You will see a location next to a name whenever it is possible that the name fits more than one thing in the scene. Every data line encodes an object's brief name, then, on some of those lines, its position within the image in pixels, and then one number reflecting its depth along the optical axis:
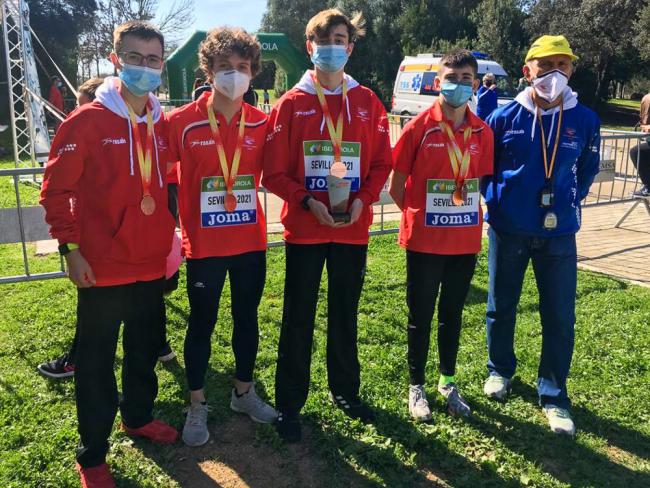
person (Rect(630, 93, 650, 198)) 8.05
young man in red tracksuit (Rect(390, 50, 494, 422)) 3.22
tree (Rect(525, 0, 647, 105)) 30.03
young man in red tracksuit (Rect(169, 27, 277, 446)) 2.89
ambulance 20.61
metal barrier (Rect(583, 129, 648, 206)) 7.47
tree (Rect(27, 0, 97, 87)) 26.53
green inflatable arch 18.55
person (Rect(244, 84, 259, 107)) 7.21
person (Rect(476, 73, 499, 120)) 7.42
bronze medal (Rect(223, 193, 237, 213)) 2.97
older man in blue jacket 3.33
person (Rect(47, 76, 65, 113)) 15.12
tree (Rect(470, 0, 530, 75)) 31.36
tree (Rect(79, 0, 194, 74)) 30.11
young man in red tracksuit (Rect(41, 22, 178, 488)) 2.54
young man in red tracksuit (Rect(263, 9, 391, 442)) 2.95
